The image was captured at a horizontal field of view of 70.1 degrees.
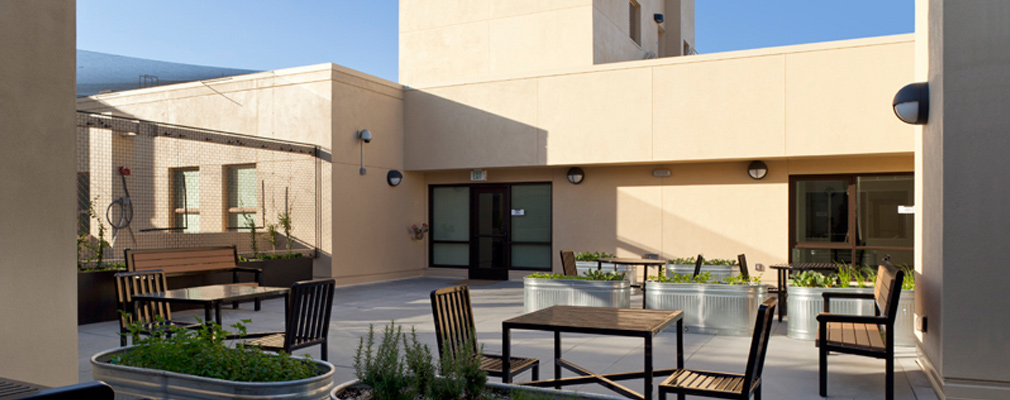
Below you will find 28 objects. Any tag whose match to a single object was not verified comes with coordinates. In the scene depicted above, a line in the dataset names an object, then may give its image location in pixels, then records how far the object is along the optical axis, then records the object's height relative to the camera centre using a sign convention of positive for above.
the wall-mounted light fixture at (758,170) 12.34 +0.50
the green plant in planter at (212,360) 3.27 -0.76
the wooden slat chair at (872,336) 4.96 -1.05
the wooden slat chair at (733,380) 3.73 -1.01
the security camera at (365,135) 13.51 +1.20
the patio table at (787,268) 9.18 -0.90
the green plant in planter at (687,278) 8.09 -0.90
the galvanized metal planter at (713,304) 7.74 -1.15
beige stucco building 11.39 +1.02
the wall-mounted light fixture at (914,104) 5.61 +0.75
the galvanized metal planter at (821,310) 6.80 -1.11
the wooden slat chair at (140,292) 6.35 -0.87
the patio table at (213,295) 5.98 -0.84
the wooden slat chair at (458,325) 4.31 -0.79
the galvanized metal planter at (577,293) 8.39 -1.12
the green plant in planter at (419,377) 3.09 -0.78
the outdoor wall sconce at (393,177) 14.48 +0.44
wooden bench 9.27 -0.86
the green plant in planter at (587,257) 11.71 -0.95
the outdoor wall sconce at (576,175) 13.97 +0.47
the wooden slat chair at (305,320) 5.05 -0.89
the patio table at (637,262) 10.12 -0.90
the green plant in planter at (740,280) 7.94 -0.91
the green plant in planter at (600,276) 8.59 -0.93
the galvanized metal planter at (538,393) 2.99 -0.83
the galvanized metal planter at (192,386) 3.10 -0.83
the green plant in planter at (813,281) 7.34 -0.84
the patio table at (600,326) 4.18 -0.78
